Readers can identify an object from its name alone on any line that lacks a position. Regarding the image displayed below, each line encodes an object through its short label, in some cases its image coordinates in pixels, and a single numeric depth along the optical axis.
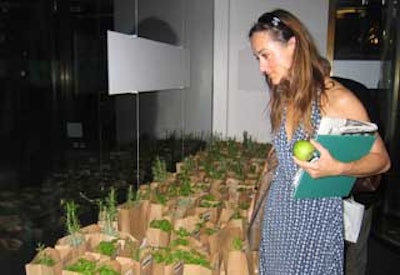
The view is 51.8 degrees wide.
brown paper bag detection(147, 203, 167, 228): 1.99
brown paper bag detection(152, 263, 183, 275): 1.50
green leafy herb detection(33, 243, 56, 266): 1.34
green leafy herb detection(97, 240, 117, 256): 1.46
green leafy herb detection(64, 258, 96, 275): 1.31
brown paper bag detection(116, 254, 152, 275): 1.40
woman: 1.08
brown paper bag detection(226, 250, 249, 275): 1.66
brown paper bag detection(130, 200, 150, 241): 1.91
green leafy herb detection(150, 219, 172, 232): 1.81
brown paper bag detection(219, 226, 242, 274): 1.71
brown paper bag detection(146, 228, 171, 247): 1.78
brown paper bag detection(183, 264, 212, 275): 1.54
